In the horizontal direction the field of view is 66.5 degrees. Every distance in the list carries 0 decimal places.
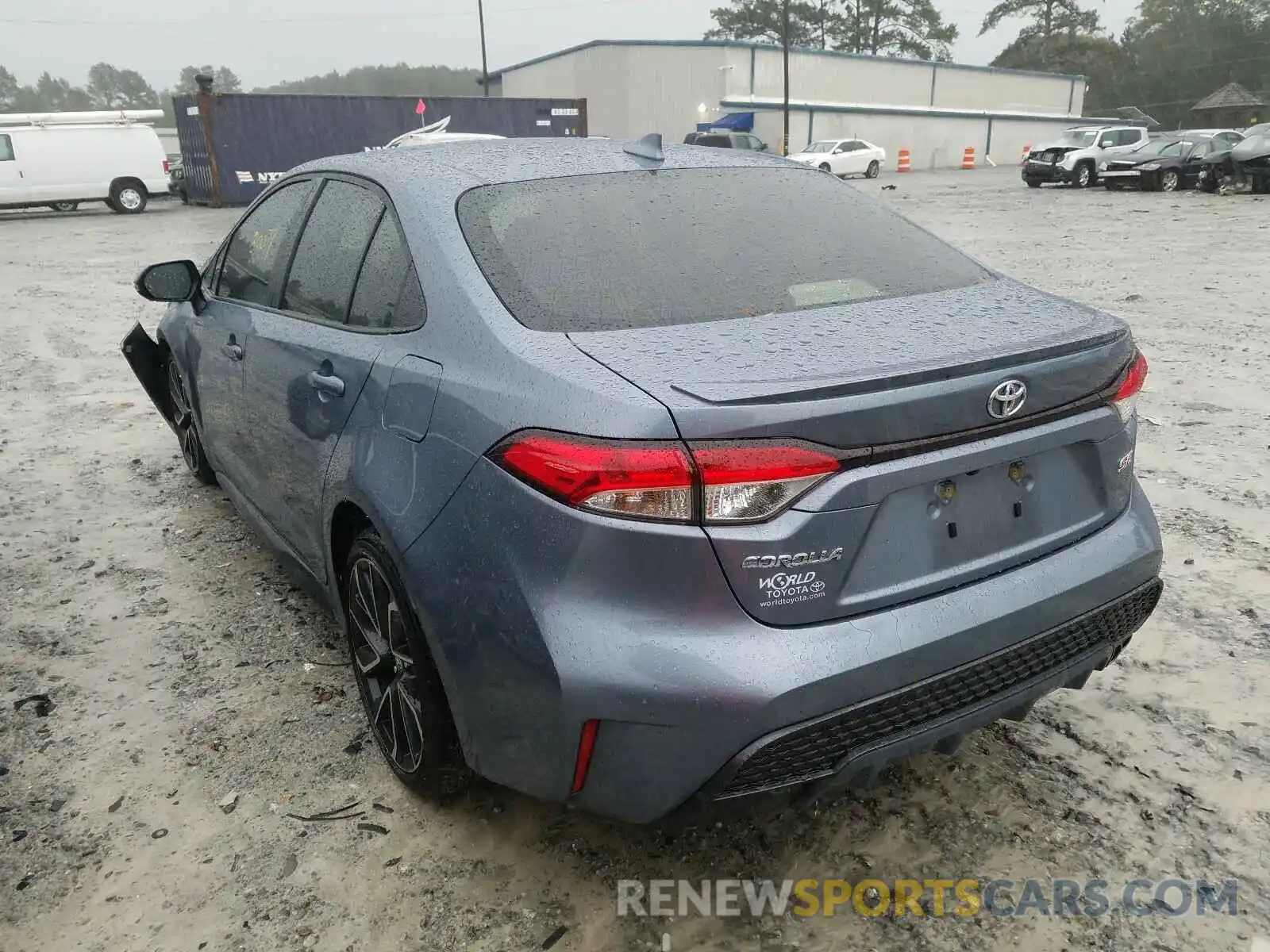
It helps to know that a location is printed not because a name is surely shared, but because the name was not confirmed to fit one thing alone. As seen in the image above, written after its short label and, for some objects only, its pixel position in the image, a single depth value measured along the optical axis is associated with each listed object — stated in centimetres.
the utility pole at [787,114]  4176
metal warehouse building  4622
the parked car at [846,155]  3347
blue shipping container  2641
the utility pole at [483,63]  4622
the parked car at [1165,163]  2242
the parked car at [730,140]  3149
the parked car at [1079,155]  2591
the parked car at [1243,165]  2020
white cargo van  2356
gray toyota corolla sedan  175
